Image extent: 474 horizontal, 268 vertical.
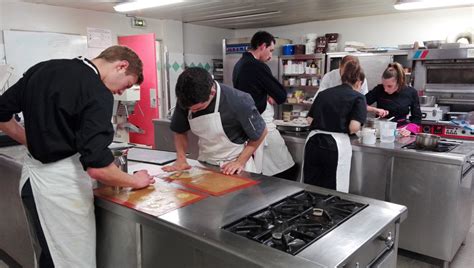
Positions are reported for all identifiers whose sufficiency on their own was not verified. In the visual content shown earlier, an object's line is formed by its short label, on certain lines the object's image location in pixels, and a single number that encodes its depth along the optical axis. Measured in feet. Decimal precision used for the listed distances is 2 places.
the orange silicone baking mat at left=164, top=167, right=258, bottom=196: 5.58
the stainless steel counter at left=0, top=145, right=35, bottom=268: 6.88
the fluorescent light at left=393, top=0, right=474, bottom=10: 11.59
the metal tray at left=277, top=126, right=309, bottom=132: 10.88
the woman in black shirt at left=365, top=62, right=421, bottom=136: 10.62
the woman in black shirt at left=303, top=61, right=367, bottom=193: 8.40
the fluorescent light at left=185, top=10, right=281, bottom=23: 16.97
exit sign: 18.53
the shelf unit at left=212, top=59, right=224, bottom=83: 22.23
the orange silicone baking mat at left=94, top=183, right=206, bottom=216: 4.84
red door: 17.61
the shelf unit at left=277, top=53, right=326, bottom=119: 18.37
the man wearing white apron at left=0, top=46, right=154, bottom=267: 4.54
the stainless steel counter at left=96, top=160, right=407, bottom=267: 3.65
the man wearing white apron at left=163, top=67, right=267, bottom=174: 6.52
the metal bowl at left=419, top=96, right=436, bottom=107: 14.65
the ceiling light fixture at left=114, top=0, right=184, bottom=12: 13.67
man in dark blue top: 9.27
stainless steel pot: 8.69
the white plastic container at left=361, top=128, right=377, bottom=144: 9.22
